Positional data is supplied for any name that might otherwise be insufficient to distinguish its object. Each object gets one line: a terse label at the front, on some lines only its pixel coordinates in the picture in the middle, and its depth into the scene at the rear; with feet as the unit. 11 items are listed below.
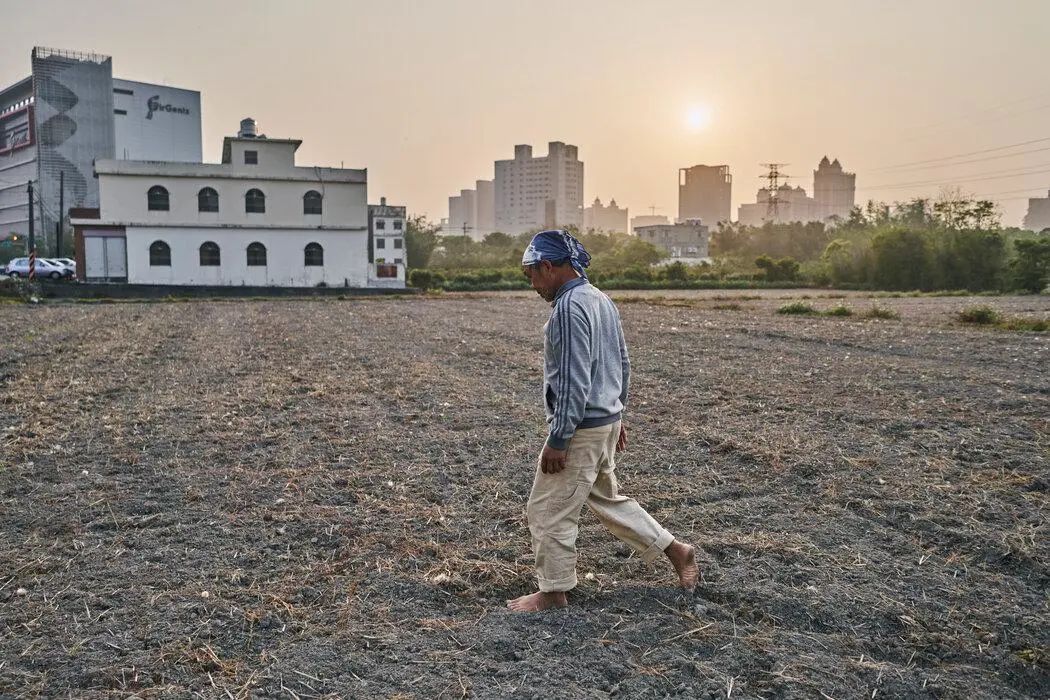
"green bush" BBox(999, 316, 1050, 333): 59.26
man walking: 11.51
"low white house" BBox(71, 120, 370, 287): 143.23
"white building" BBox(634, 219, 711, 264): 383.65
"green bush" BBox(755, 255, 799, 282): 185.78
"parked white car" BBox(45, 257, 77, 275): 149.38
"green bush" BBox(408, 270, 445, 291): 158.51
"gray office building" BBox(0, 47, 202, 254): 268.21
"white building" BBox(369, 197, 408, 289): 241.76
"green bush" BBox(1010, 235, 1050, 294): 126.11
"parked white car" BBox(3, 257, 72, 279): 140.15
